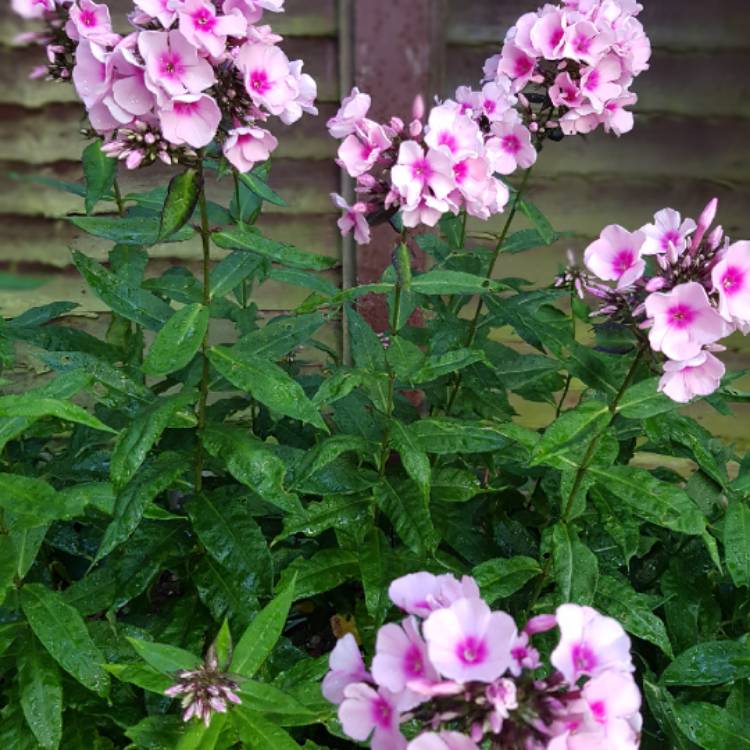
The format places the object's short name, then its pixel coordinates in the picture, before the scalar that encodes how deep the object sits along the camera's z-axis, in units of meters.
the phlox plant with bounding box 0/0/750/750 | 0.40
